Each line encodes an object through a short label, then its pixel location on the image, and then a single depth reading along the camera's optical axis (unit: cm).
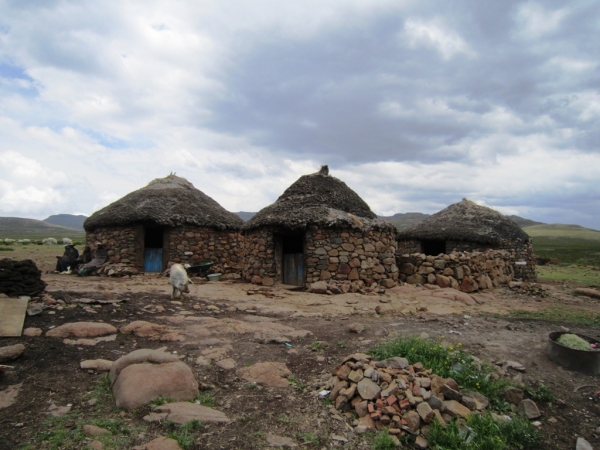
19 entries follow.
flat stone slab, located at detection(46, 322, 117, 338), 572
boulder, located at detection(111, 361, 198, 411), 398
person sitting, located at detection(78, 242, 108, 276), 1573
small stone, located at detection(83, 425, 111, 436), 343
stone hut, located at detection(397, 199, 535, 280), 1811
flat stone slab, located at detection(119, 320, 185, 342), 608
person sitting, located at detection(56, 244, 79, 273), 1653
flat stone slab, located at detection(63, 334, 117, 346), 551
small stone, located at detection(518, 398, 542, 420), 413
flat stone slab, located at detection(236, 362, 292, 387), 475
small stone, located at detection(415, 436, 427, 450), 359
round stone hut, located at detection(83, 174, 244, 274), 1608
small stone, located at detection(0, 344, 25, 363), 467
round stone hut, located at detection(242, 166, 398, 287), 1246
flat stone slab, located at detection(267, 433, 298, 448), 347
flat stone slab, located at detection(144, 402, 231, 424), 371
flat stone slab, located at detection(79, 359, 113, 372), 479
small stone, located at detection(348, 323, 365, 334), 659
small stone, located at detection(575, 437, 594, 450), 366
